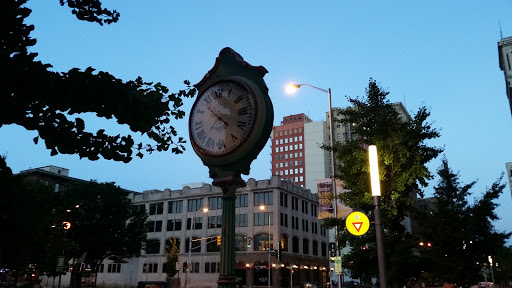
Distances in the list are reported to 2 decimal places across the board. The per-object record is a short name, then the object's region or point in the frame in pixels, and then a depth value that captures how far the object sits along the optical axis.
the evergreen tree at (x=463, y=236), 25.20
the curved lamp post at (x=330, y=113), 20.20
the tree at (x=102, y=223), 44.06
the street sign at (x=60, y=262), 18.85
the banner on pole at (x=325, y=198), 21.78
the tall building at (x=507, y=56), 111.87
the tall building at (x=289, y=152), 136.55
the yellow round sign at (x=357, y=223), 8.91
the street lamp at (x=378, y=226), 7.52
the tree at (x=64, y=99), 2.33
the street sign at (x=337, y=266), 16.16
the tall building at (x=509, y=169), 123.12
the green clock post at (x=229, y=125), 6.05
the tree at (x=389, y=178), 17.55
